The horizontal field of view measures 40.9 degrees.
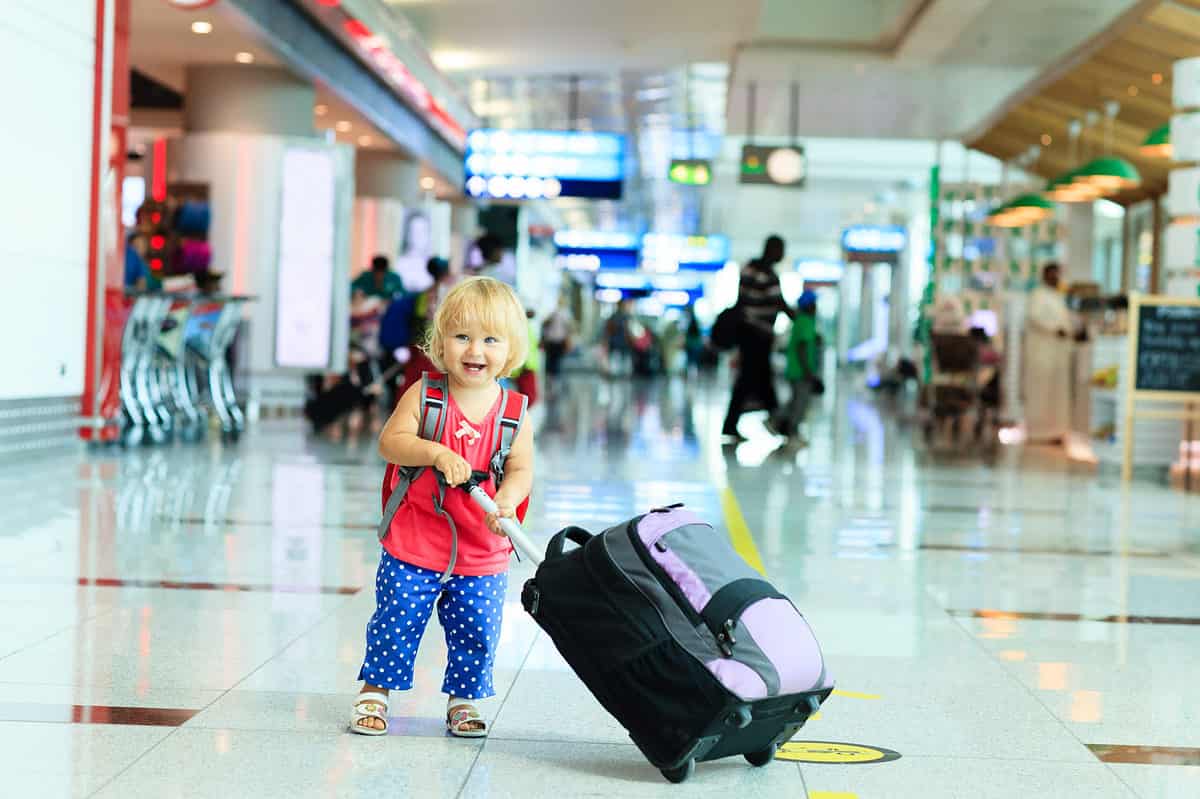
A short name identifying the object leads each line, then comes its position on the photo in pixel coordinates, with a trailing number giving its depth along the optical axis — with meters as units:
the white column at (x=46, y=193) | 9.28
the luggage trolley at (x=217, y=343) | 11.96
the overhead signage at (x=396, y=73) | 15.12
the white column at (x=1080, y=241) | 24.69
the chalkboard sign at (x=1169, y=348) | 11.14
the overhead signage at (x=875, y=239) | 32.75
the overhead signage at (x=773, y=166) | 20.39
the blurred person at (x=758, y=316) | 13.74
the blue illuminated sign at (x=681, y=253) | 42.38
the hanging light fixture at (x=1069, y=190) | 15.36
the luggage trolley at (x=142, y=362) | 11.03
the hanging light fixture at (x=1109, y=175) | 14.60
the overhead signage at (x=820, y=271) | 48.97
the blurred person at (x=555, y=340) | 34.84
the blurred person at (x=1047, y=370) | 15.48
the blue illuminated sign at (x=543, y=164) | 18.23
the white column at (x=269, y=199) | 15.51
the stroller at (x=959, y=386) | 16.50
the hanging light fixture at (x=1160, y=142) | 12.16
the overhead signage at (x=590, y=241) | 41.56
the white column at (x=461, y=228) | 28.23
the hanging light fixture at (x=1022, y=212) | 18.00
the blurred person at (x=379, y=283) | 15.61
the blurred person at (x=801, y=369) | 14.48
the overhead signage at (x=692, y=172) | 22.48
